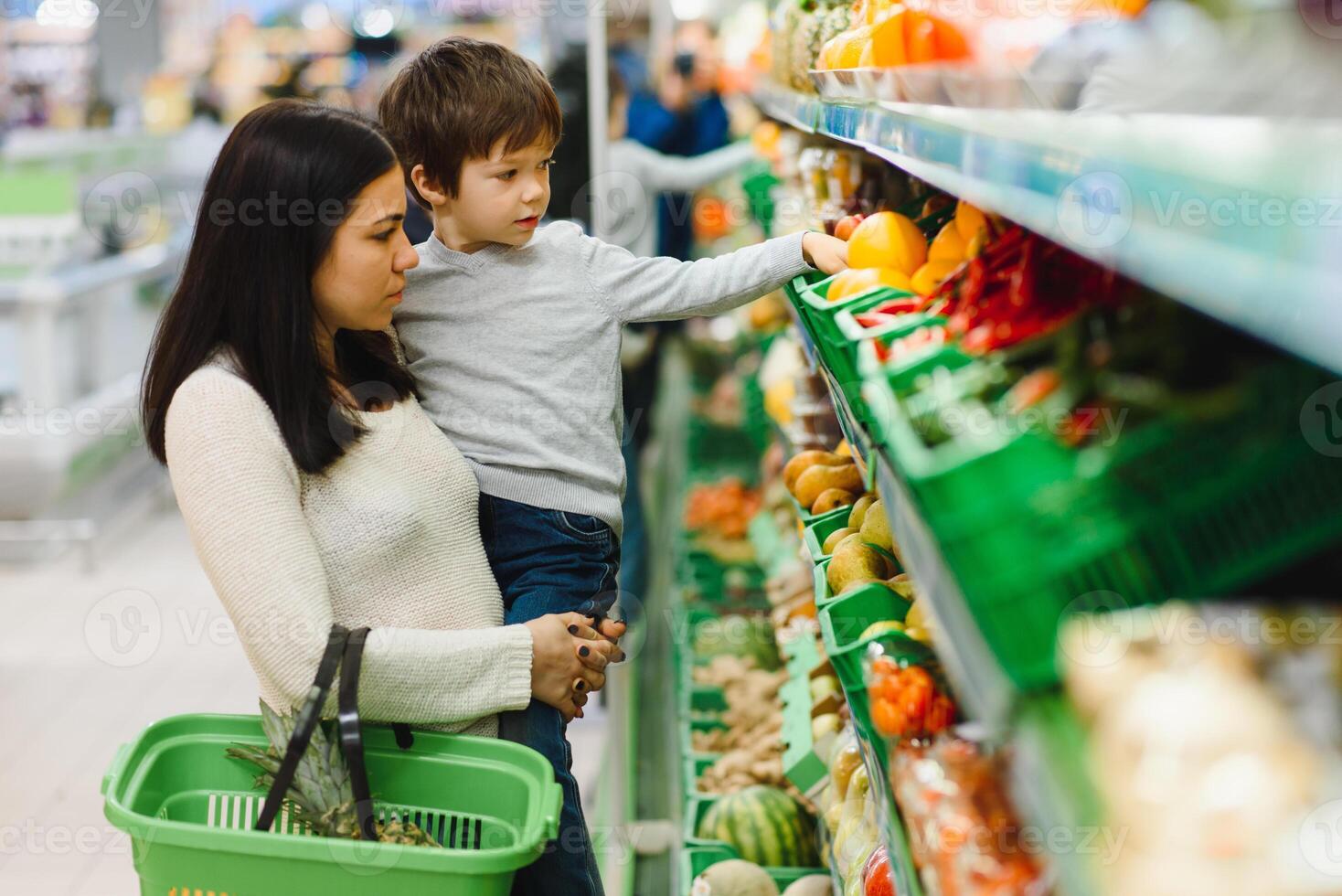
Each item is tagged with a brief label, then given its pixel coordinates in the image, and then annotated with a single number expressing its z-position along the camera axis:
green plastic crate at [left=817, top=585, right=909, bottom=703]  1.57
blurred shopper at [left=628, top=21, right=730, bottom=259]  5.45
